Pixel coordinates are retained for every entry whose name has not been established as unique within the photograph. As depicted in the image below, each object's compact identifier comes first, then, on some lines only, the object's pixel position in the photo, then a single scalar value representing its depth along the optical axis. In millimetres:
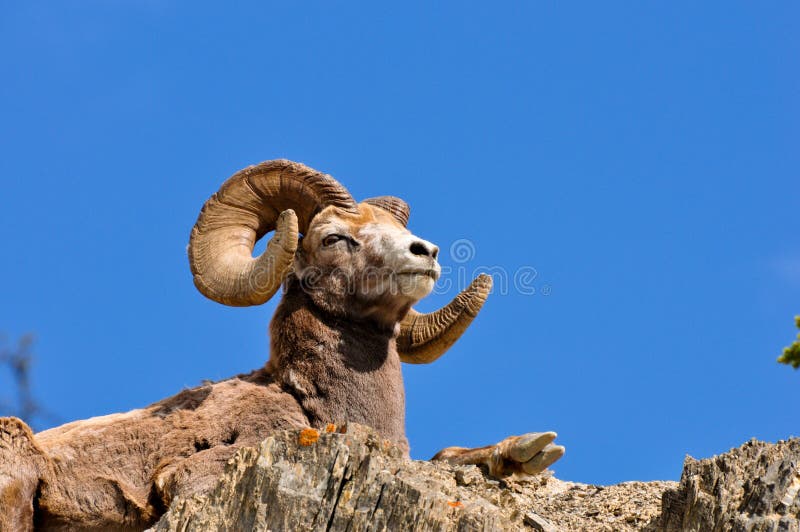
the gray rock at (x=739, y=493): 16000
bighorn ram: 20906
